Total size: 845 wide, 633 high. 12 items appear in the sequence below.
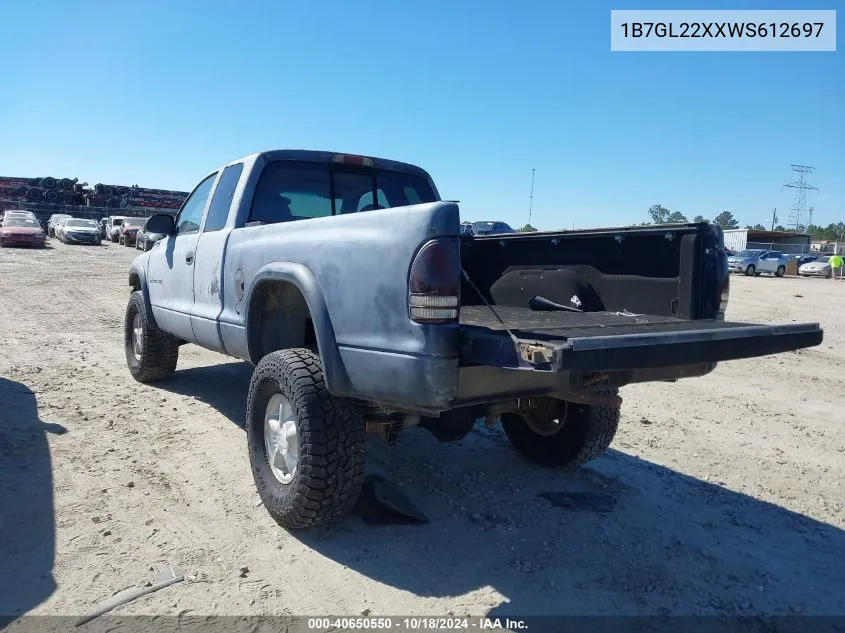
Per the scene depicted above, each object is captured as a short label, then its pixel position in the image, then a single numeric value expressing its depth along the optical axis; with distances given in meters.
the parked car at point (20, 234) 26.08
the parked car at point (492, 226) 30.69
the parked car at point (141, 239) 20.10
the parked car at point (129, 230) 30.22
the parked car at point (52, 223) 34.44
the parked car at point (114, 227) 32.53
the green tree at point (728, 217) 125.14
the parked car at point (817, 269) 33.03
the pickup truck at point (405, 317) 2.51
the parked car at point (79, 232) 29.55
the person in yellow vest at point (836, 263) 31.48
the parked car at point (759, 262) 33.61
